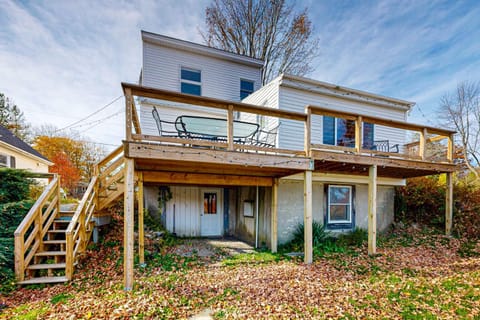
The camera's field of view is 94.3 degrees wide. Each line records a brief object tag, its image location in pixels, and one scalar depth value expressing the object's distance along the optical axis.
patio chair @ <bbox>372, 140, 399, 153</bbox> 8.52
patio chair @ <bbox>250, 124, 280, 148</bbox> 7.23
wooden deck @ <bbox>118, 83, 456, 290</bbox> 4.02
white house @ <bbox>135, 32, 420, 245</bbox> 7.49
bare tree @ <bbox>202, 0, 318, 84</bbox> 15.27
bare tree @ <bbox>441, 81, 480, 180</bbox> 13.25
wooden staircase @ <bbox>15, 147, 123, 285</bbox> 4.22
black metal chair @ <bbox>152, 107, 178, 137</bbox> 5.75
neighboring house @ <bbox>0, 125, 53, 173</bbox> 10.75
